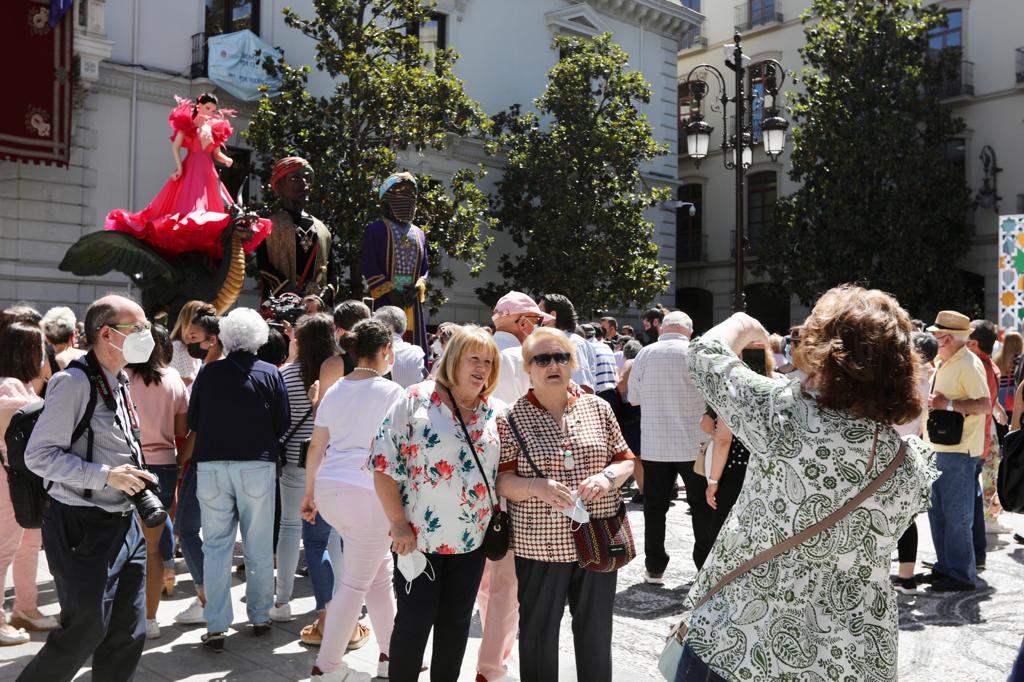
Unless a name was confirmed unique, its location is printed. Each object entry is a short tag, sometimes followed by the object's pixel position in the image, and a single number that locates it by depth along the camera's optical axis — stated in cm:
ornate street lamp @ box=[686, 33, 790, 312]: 1502
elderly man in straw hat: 713
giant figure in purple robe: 890
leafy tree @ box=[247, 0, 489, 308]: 1705
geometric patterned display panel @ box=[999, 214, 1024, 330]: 1449
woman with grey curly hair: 540
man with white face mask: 379
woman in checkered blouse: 421
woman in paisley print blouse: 261
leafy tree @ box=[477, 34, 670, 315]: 2197
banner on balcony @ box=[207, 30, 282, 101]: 1838
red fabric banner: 1557
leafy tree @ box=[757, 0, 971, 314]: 2597
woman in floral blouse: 413
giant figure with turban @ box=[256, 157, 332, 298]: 947
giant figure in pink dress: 921
